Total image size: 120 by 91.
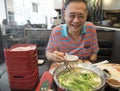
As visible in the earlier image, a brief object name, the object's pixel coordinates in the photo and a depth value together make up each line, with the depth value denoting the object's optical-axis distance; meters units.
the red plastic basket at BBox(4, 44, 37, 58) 0.76
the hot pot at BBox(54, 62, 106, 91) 0.64
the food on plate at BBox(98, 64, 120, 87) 0.78
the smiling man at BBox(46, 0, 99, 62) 1.47
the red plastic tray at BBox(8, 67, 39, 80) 0.81
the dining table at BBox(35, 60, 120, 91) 0.74
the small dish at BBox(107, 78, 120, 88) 0.74
